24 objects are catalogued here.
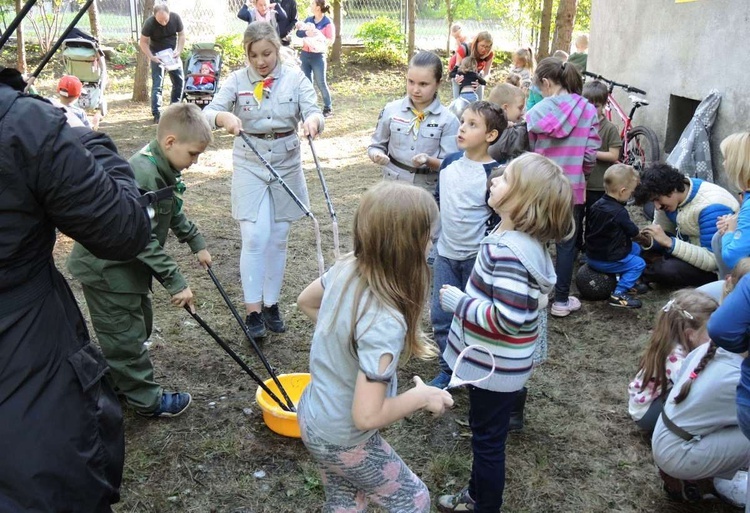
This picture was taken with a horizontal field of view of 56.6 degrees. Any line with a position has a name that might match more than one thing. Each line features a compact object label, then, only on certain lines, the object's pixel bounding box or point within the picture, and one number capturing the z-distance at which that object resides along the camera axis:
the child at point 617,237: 4.78
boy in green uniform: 3.14
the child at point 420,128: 3.96
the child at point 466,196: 3.57
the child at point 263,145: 4.05
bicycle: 6.79
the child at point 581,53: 10.51
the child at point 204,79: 10.66
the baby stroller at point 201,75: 10.66
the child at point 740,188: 3.53
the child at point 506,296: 2.49
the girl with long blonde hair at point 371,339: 1.91
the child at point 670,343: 3.10
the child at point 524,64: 9.05
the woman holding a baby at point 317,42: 11.53
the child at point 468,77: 8.55
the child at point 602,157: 5.23
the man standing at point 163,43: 10.55
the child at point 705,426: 2.69
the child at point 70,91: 6.53
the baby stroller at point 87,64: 9.67
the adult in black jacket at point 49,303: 1.59
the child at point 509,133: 4.77
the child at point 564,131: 4.58
